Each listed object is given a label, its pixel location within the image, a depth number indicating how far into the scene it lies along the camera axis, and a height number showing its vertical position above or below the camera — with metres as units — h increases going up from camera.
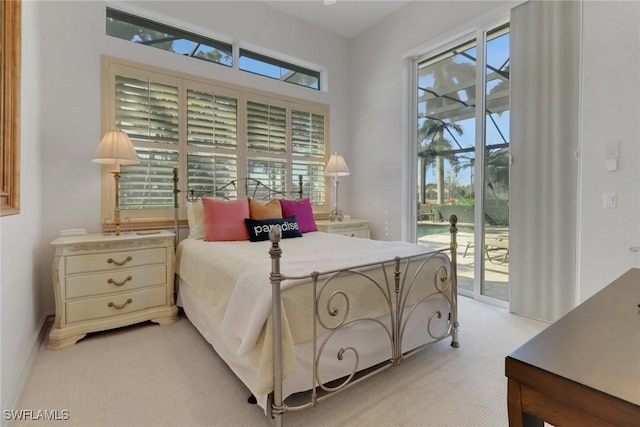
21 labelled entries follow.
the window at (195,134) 2.89 +0.81
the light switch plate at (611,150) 2.17 +0.42
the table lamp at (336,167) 3.86 +0.52
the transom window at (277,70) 3.67 +1.79
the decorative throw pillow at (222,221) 2.67 -0.12
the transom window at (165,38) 2.95 +1.78
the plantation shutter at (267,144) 3.60 +0.78
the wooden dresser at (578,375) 0.53 -0.32
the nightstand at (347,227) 3.69 -0.24
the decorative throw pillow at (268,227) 2.70 -0.18
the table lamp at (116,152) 2.46 +0.45
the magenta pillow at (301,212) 3.18 -0.05
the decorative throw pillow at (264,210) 2.94 -0.02
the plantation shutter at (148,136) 2.88 +0.70
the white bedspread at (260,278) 1.35 -0.41
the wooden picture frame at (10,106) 1.54 +0.54
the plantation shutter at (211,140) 3.23 +0.74
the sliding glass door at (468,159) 2.96 +0.53
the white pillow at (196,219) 2.85 -0.11
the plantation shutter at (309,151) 3.98 +0.77
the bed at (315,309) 1.35 -0.55
